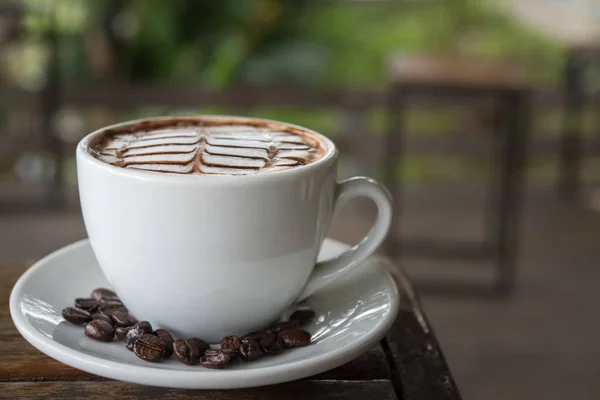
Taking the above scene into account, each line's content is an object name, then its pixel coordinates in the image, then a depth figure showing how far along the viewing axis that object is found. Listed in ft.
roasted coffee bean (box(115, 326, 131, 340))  1.88
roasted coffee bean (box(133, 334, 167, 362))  1.77
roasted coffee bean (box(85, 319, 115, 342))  1.86
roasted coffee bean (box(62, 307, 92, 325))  1.94
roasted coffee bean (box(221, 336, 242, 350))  1.82
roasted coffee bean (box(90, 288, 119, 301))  2.15
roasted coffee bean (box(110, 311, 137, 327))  1.96
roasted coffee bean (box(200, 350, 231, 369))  1.74
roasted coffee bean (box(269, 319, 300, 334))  1.96
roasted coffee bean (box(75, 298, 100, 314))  2.06
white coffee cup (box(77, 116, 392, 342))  1.77
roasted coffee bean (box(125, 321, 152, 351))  1.83
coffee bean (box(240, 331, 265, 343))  1.85
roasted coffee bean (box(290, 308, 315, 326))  2.05
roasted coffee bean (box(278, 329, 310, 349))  1.88
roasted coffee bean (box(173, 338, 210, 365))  1.77
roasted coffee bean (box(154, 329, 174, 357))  1.81
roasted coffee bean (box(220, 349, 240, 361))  1.78
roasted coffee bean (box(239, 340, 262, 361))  1.80
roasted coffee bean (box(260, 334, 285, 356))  1.85
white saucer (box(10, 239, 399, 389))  1.65
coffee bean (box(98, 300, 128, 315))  2.05
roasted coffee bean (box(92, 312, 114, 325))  1.94
